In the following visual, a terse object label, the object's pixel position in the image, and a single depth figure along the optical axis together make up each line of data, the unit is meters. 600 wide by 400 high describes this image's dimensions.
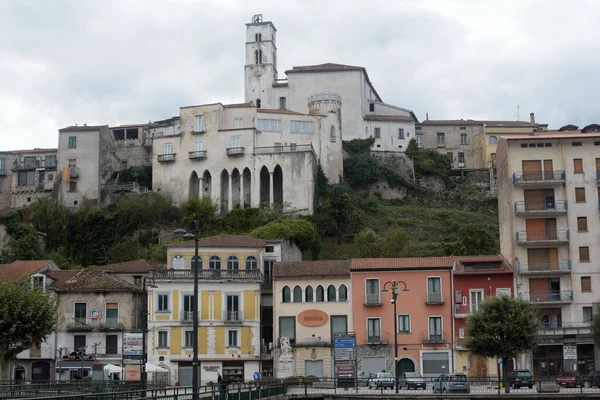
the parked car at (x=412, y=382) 54.90
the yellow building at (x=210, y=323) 69.75
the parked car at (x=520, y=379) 52.56
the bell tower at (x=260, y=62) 131.75
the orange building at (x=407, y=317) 68.19
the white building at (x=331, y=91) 129.50
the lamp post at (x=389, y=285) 67.71
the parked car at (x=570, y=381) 51.38
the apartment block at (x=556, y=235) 69.12
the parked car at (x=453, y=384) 52.06
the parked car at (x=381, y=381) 53.69
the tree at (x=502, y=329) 59.31
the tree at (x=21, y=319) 54.59
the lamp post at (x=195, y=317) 36.03
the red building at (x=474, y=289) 67.31
